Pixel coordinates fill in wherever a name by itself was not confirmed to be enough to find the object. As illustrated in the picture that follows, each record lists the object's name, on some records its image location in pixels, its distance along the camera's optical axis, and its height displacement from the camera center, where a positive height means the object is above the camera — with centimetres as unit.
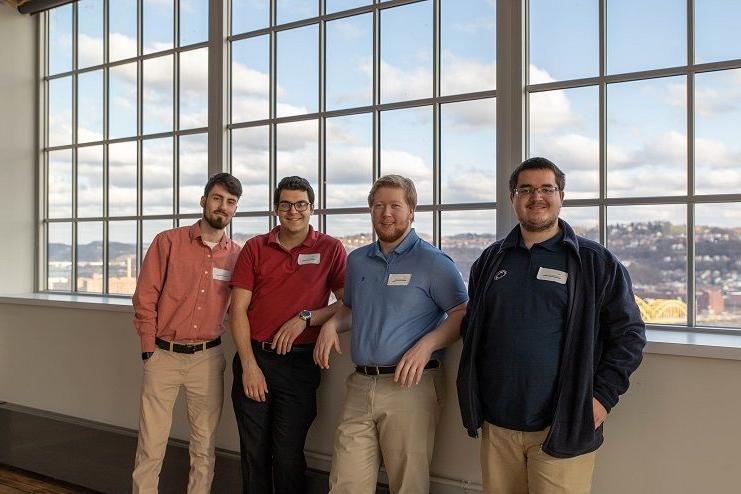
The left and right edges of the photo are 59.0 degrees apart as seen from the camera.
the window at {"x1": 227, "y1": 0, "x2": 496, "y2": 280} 315 +74
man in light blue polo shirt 255 -36
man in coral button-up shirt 314 -38
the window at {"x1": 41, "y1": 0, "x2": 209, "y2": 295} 426 +81
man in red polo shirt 293 -36
